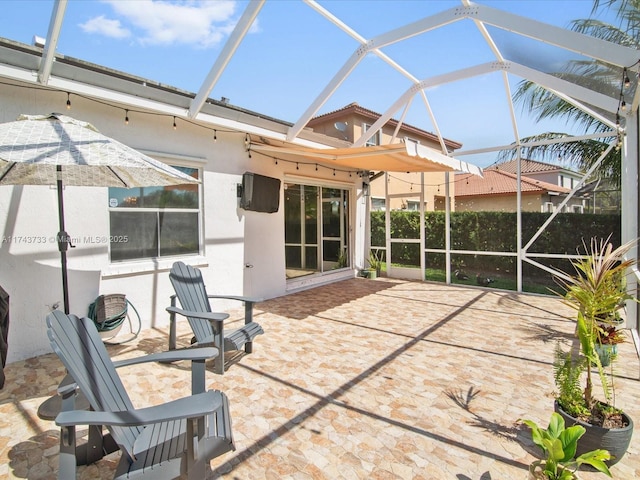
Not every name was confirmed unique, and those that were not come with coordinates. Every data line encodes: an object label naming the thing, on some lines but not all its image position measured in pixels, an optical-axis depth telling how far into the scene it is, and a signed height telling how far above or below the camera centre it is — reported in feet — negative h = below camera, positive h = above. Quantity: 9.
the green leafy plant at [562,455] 7.54 -5.10
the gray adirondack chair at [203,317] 14.55 -3.86
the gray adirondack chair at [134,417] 6.92 -3.90
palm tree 18.40 +9.78
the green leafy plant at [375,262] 39.49 -3.83
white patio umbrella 10.34 +2.46
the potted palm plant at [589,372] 9.23 -4.21
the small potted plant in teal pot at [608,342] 13.60 -4.63
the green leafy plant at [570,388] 9.94 -4.71
